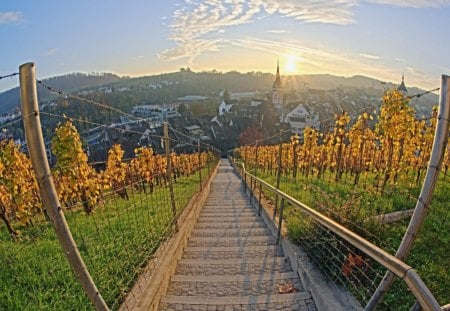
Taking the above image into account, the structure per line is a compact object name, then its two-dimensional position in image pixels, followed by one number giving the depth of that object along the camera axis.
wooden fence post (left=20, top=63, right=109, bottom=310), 1.31
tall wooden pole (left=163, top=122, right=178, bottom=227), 3.90
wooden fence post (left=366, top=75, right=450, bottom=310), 1.49
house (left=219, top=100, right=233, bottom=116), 74.19
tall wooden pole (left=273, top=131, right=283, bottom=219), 4.88
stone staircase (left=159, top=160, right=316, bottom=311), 2.53
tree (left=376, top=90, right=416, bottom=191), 6.61
